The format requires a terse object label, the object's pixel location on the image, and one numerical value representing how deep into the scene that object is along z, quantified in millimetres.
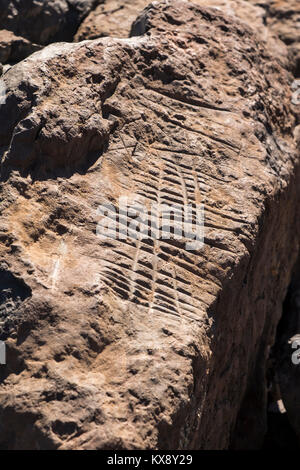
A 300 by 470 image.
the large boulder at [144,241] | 3234
